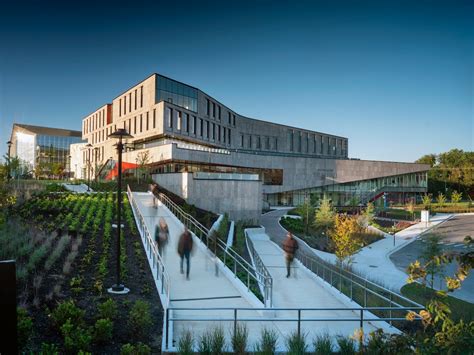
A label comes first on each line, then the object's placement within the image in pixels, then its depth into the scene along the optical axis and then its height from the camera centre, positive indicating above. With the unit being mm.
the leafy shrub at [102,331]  6230 -2888
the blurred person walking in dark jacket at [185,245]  10451 -2153
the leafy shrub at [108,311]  7121 -2861
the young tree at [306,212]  37125 -3869
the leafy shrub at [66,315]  6551 -2757
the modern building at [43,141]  86250 +8981
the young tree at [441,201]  55688 -3613
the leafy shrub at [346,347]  5840 -2968
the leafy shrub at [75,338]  5695 -2815
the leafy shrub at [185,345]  5699 -2936
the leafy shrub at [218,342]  5930 -2960
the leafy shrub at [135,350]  5652 -2952
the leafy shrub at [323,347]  5844 -2989
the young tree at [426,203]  50959 -3758
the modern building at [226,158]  29375 +2585
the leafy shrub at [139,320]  6836 -2954
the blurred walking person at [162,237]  12012 -2191
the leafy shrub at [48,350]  5312 -2807
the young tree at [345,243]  19125 -3788
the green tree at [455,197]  55888 -2927
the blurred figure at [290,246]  13172 -2685
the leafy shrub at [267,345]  5777 -2994
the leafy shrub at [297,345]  5765 -2941
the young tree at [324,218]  33250 -4002
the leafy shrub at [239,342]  6014 -2999
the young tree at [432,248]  17464 -3797
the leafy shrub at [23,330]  5762 -2687
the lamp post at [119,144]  9968 +973
